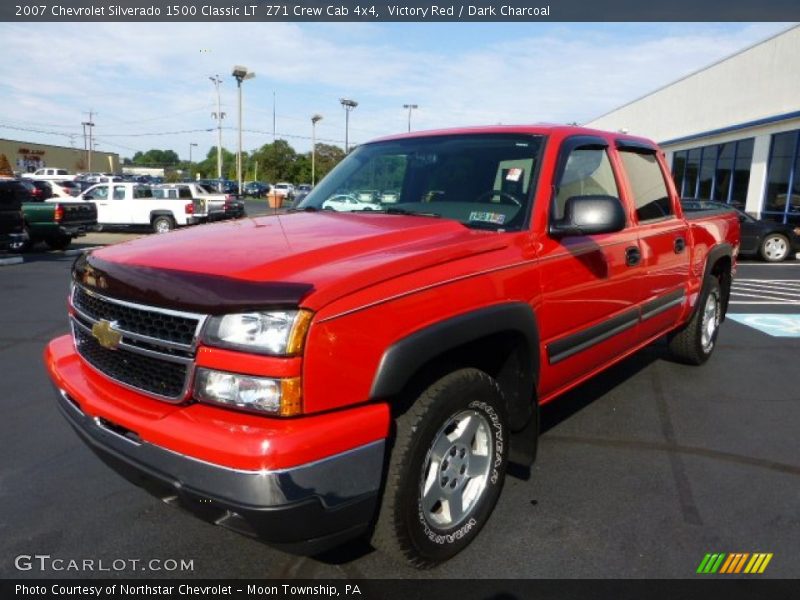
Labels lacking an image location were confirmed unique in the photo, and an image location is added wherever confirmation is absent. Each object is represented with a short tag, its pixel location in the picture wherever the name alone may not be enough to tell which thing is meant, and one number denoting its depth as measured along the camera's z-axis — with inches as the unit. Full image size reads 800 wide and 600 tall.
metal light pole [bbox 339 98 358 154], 2026.3
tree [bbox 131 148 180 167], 6644.7
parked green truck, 571.5
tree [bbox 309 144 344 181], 3078.2
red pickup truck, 75.4
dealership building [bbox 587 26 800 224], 681.6
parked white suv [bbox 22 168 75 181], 2184.3
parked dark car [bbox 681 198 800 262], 564.7
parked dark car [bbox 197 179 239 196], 1749.8
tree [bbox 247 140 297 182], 3149.6
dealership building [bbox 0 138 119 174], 3167.1
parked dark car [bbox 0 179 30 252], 477.4
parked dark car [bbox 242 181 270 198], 2354.8
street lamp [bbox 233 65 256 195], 1466.5
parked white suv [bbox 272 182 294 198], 2204.7
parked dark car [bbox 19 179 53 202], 763.4
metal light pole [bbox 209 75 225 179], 1943.9
